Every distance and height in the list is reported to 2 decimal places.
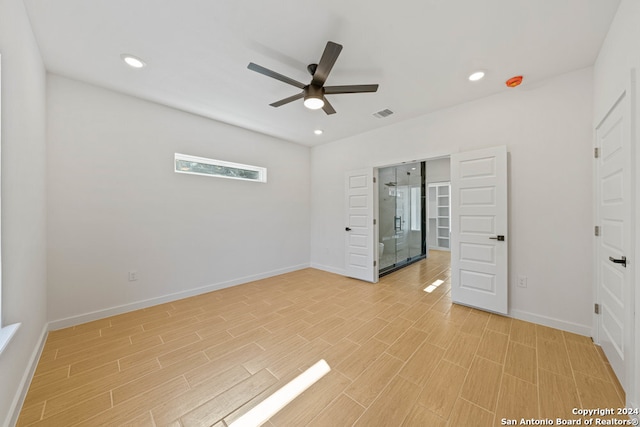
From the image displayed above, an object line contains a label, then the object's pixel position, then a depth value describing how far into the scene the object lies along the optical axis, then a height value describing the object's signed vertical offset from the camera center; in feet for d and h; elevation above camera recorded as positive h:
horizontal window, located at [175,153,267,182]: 11.40 +2.49
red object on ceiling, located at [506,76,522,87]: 8.22 +4.84
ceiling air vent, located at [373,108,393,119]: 11.28 +5.07
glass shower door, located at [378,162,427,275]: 16.07 -0.29
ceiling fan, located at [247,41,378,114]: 6.21 +3.97
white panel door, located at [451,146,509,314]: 9.09 -0.73
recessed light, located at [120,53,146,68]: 7.28 +5.05
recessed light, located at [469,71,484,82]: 8.07 +4.98
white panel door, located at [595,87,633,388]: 5.00 -0.54
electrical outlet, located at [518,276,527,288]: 8.82 -2.75
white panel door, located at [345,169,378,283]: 13.61 -0.91
